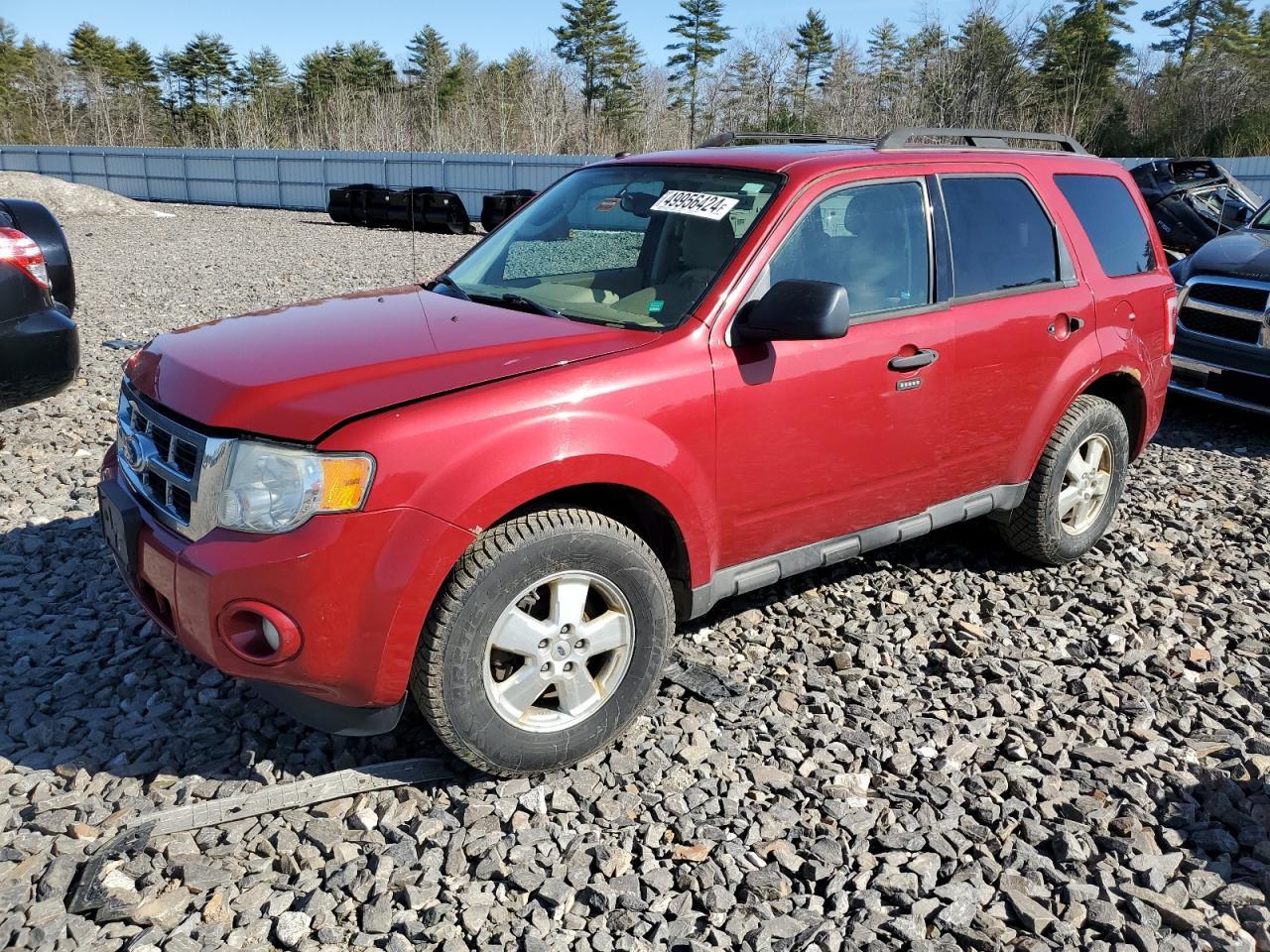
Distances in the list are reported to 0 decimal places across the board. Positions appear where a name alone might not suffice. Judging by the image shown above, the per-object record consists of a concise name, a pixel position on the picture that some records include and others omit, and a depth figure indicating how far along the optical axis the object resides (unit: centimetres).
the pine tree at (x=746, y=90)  5350
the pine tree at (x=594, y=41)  6544
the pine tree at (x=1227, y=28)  5809
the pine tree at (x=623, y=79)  6469
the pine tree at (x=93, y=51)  7631
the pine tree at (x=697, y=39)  6494
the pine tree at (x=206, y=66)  7538
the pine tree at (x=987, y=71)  3148
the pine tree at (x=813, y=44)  6172
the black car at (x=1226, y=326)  740
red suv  280
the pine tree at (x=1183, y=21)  5959
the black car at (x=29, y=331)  592
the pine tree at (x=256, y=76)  7712
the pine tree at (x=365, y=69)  7275
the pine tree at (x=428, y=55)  7244
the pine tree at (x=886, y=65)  3634
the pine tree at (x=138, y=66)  7681
